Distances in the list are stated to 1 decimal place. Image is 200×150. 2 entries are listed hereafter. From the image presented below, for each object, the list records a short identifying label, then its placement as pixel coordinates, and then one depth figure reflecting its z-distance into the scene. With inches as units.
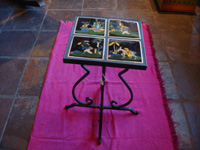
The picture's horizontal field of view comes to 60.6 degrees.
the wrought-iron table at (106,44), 44.1
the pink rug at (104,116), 55.9
